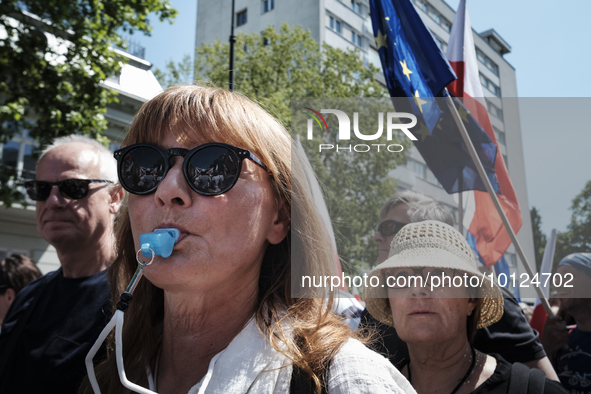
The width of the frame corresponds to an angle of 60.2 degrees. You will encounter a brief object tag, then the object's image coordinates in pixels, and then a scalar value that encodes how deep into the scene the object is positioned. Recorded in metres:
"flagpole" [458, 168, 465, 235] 1.95
